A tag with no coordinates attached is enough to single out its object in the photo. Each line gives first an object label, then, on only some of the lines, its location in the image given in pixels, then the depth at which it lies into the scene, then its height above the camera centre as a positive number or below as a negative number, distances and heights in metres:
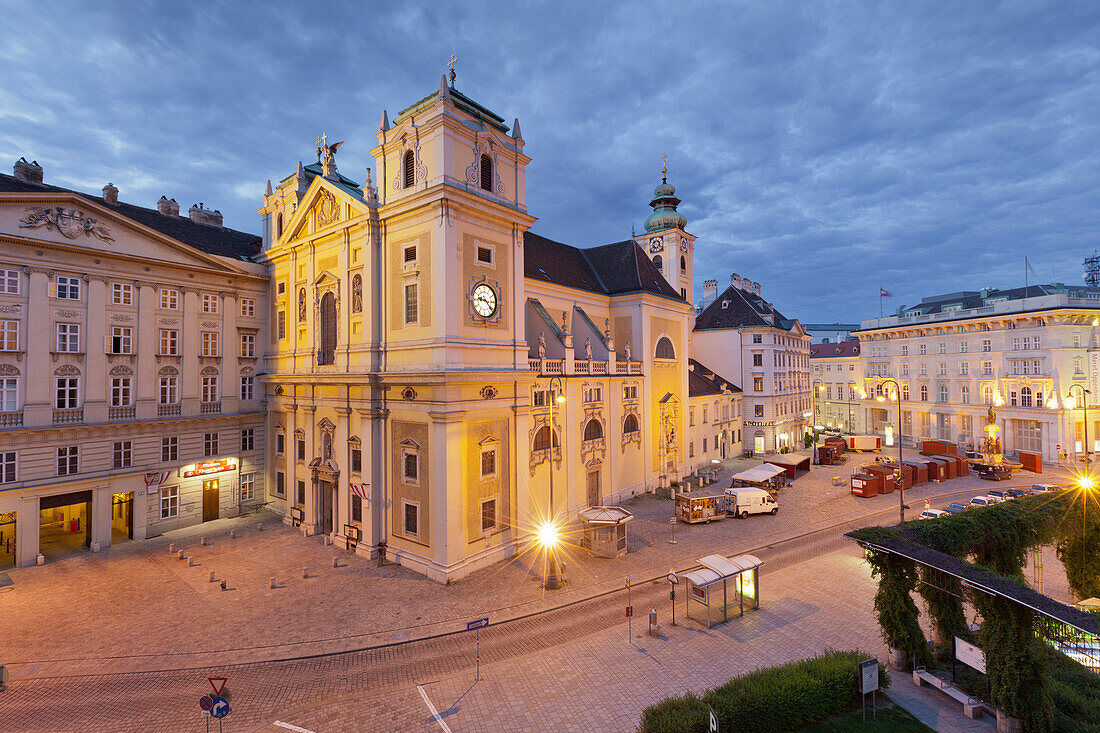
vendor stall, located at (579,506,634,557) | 24.86 -8.16
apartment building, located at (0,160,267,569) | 23.98 +0.84
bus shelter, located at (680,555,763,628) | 18.20 -8.77
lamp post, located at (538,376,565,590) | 21.38 -7.94
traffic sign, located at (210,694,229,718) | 10.17 -6.94
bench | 12.89 -9.08
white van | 32.06 -8.67
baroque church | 22.47 +1.03
